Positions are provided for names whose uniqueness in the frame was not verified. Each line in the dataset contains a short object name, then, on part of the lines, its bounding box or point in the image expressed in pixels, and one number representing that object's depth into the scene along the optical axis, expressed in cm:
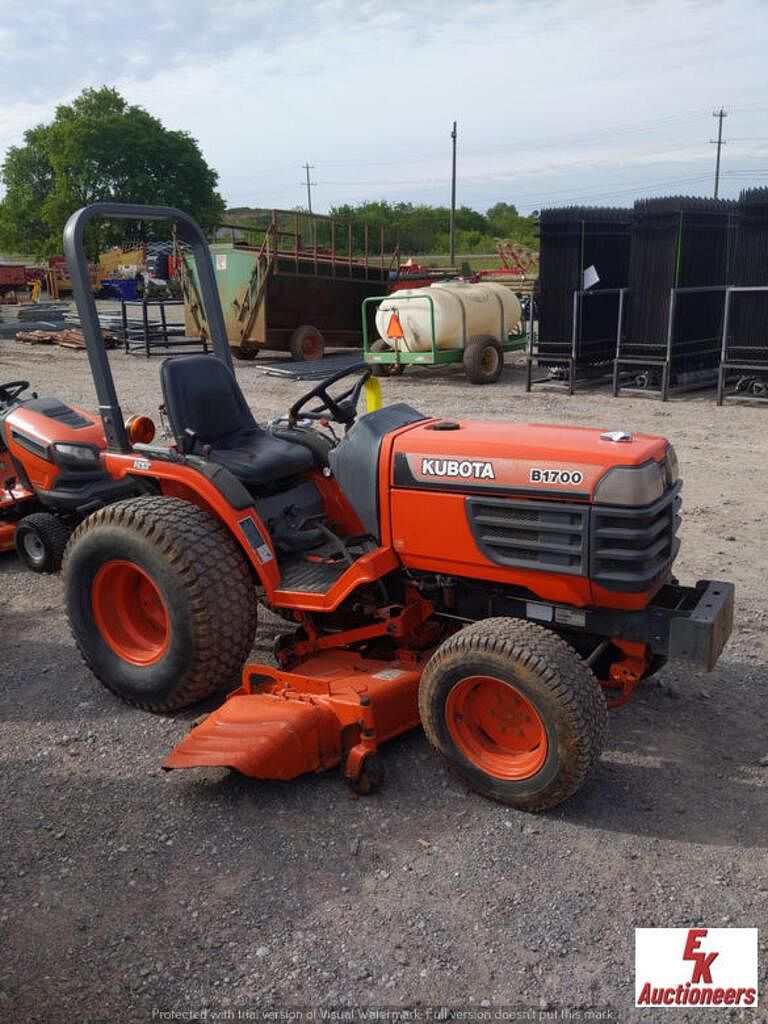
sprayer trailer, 1288
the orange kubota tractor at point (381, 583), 303
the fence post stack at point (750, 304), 1067
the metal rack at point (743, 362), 1069
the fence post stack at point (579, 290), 1209
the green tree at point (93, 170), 5128
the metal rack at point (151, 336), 1602
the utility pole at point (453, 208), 3509
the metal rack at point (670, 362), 1123
